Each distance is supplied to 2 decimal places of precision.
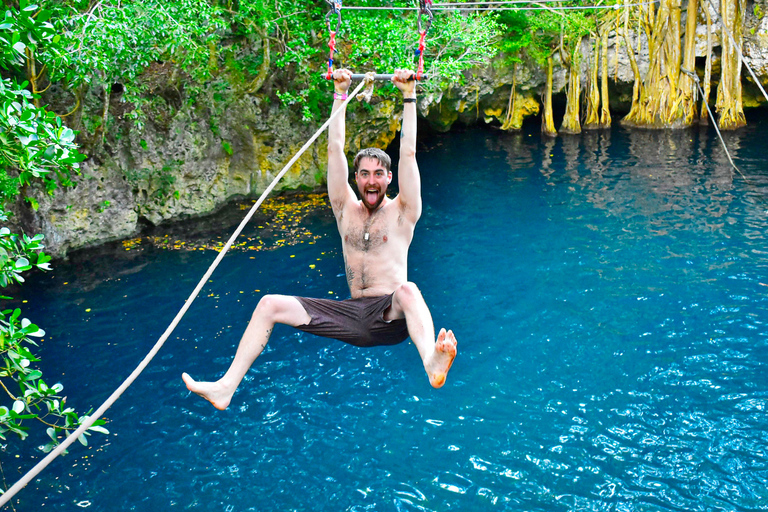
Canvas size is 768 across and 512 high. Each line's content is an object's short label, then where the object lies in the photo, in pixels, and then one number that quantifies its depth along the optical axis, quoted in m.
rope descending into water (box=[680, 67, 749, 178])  18.28
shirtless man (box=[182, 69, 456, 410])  4.02
